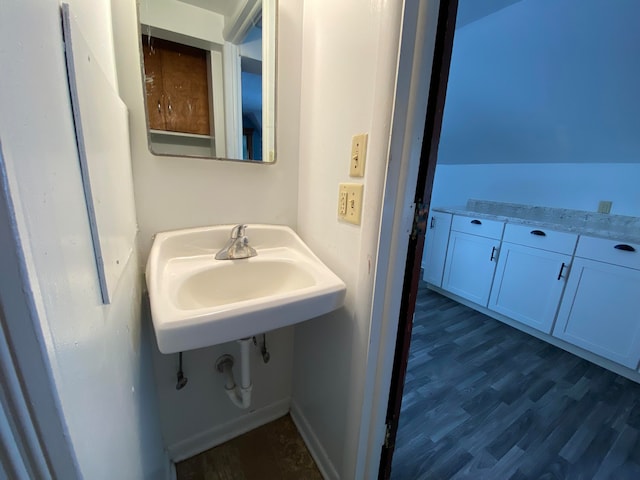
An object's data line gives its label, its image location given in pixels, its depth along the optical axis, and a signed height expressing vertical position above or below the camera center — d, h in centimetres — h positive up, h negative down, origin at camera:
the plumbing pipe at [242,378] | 96 -79
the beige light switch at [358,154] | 72 +7
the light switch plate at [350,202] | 75 -6
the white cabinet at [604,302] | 153 -66
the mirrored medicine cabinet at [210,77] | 85 +33
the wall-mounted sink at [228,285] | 58 -31
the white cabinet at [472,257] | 218 -61
